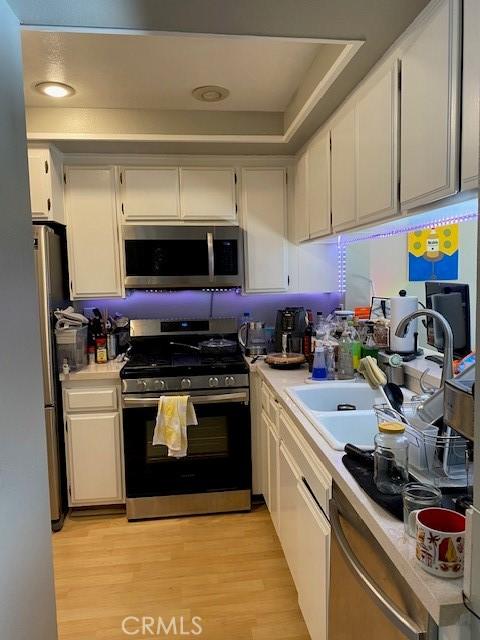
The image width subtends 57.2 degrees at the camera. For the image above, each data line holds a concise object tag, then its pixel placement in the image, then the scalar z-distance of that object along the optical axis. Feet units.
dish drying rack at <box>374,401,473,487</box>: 3.65
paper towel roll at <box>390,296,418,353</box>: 7.28
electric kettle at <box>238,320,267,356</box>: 10.32
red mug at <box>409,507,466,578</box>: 2.71
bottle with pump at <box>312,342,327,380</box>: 7.78
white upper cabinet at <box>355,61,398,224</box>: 5.28
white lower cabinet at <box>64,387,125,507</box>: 9.04
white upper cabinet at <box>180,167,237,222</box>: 9.78
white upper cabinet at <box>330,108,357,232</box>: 6.56
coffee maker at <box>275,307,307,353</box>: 10.03
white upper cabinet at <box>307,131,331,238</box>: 7.77
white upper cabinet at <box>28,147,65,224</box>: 8.72
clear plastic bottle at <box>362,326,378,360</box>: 7.64
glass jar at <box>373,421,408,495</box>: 3.75
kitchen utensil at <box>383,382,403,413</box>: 5.49
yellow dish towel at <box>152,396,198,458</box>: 8.55
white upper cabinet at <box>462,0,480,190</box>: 3.79
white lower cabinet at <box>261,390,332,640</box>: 4.90
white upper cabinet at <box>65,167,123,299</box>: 9.56
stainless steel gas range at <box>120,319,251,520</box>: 8.86
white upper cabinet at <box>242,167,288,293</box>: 10.05
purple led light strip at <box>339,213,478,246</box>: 5.31
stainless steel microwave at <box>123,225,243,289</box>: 9.39
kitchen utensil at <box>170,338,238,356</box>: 10.02
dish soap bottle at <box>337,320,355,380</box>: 7.70
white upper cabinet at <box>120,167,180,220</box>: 9.64
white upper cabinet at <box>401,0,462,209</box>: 4.11
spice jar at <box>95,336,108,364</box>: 9.75
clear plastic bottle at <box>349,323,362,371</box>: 7.73
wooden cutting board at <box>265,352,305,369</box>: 8.73
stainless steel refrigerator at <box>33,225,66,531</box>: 8.45
